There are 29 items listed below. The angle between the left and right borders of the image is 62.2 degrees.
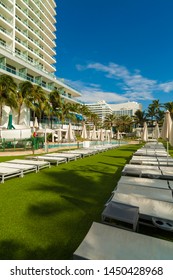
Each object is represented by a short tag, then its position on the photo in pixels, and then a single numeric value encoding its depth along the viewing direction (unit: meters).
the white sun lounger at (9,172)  6.12
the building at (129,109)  143.30
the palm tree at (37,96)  25.17
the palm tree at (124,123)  66.74
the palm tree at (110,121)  67.24
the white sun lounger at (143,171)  6.02
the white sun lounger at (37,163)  7.99
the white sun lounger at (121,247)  2.06
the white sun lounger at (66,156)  10.55
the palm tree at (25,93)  24.03
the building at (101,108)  137.35
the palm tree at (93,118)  55.98
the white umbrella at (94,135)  20.72
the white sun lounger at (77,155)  11.37
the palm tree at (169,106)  42.30
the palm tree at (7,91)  20.35
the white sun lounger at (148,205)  3.11
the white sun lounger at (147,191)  3.91
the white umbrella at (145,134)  17.24
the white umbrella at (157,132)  17.50
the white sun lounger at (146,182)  4.69
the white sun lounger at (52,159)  9.39
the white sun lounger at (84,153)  12.23
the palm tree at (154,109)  56.35
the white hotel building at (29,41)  26.47
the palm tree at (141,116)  58.61
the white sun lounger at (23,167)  7.13
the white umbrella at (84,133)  17.23
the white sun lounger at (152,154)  10.87
